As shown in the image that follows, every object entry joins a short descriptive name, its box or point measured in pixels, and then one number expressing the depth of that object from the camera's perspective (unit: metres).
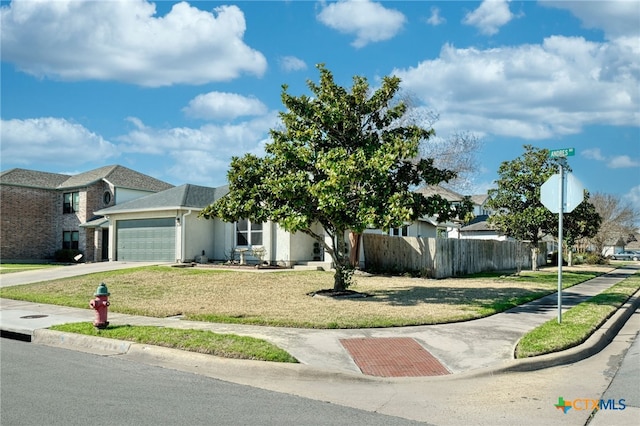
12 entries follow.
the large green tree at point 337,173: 13.79
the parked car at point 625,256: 76.91
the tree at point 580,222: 28.50
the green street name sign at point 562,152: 10.63
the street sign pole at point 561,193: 11.04
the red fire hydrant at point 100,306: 10.50
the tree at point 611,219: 57.84
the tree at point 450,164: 34.69
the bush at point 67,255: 38.00
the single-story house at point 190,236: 25.97
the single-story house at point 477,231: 53.06
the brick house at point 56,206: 37.69
